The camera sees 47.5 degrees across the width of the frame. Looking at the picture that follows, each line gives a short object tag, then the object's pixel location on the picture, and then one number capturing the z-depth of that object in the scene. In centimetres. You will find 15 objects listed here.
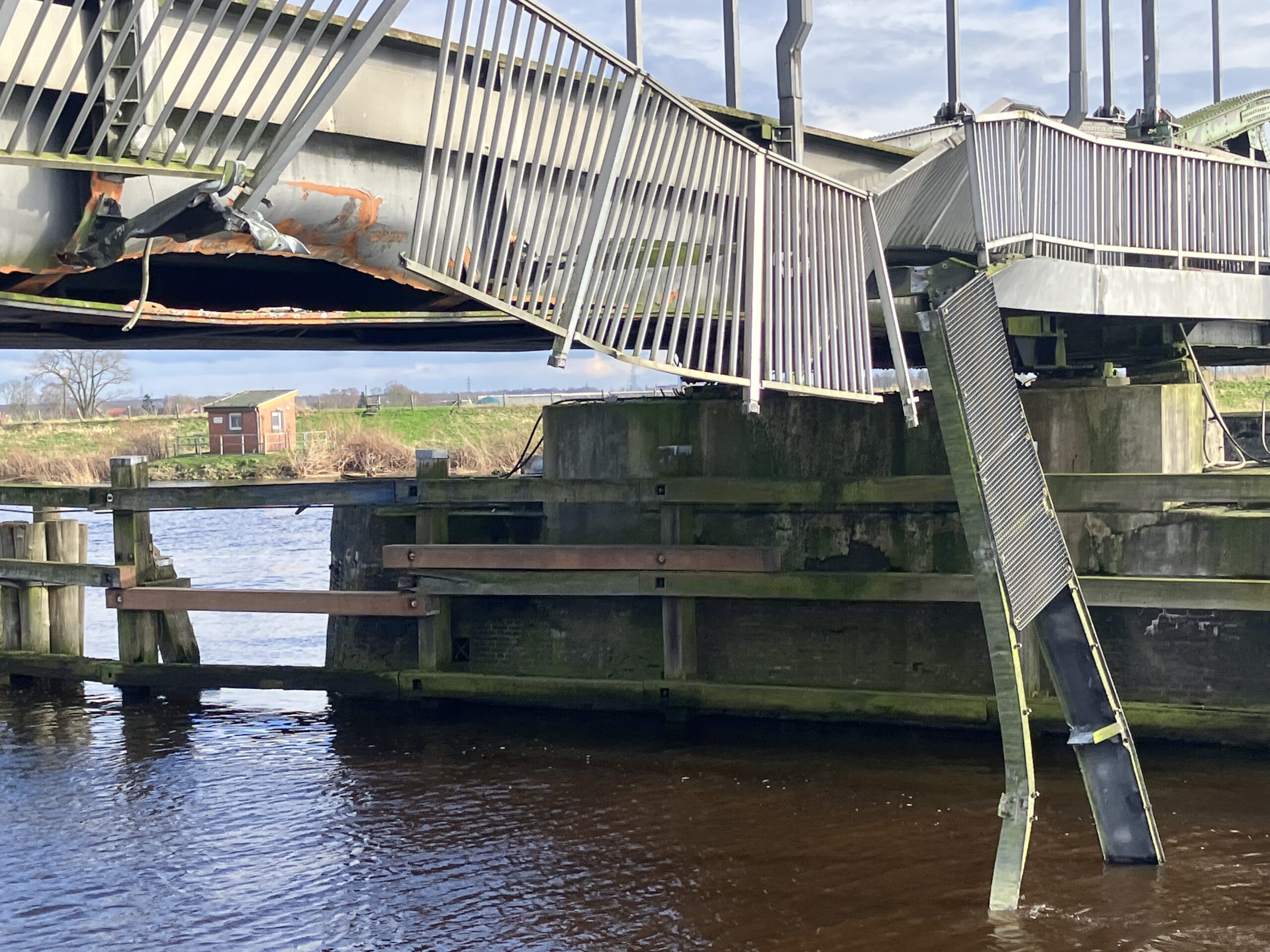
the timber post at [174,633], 1397
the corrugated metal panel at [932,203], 896
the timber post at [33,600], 1452
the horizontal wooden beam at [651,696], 1091
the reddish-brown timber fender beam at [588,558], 1213
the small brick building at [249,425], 6756
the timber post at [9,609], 1456
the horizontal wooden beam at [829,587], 1050
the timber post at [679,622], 1243
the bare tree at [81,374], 9862
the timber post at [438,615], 1317
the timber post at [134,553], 1359
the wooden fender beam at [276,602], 1300
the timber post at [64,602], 1458
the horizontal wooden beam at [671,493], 1059
